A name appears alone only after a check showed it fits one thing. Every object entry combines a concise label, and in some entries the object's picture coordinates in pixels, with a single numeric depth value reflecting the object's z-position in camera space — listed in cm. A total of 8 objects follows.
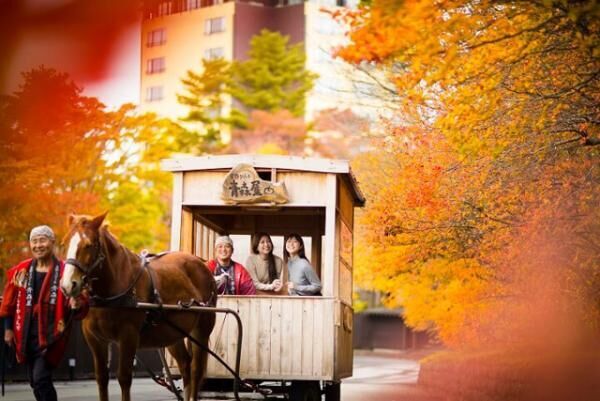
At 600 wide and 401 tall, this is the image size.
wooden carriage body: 1446
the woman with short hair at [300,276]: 1502
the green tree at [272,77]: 7781
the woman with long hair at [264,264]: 1648
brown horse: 1138
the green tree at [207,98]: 7256
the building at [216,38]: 8312
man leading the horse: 1130
